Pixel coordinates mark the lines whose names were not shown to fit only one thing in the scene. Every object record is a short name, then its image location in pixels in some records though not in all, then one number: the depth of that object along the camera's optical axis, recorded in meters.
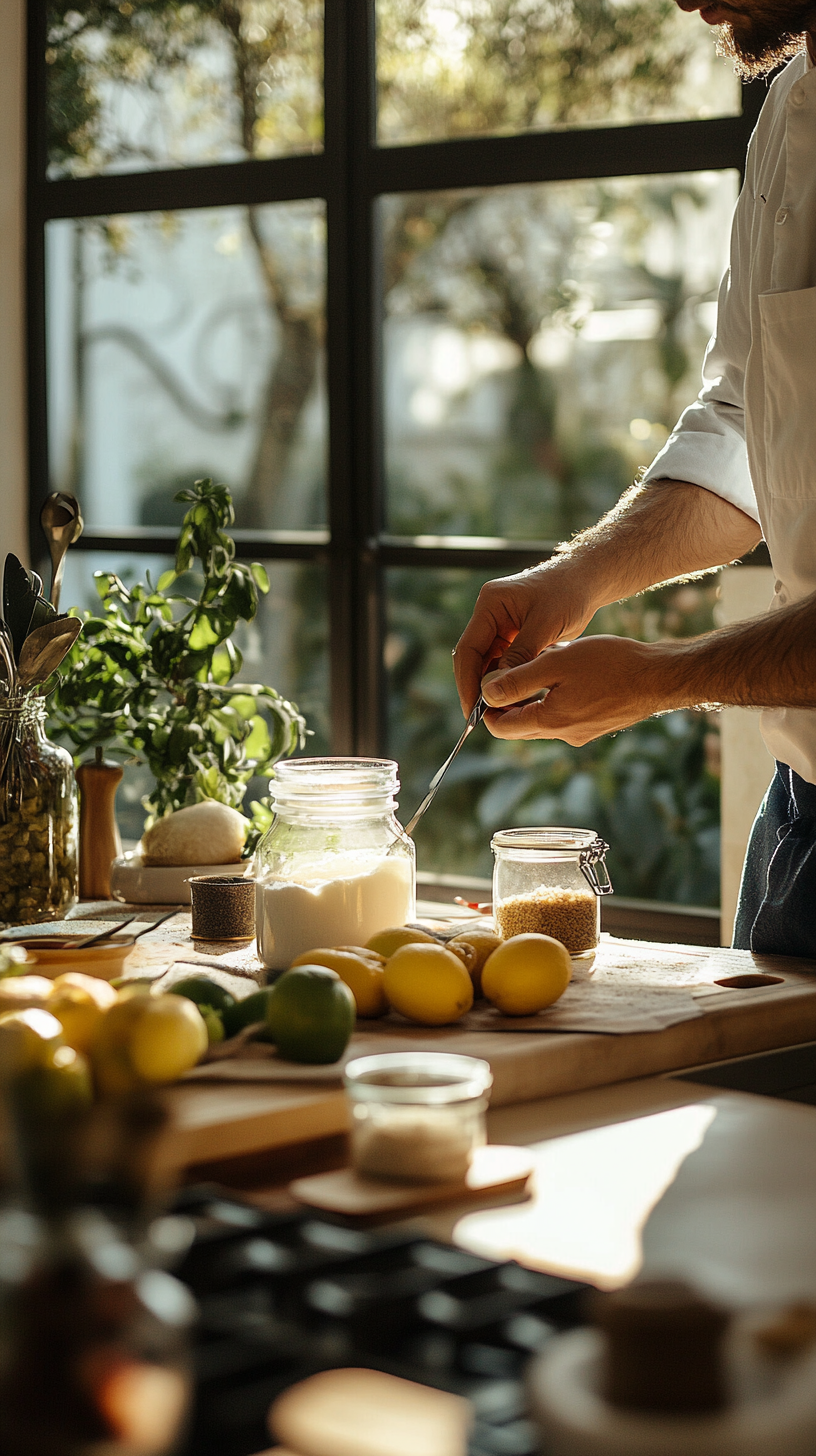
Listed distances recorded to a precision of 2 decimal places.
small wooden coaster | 0.91
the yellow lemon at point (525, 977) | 1.30
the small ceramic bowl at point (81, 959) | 1.46
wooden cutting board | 1.04
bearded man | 1.54
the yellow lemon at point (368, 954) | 1.35
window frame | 3.14
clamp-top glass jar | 1.56
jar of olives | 1.71
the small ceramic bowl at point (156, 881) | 1.89
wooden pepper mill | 2.01
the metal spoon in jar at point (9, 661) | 1.73
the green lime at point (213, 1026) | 1.20
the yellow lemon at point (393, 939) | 1.39
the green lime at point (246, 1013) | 1.21
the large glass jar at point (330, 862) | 1.51
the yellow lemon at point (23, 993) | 1.15
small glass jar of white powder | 0.93
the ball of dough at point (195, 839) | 1.91
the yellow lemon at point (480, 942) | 1.39
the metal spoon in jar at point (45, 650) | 1.75
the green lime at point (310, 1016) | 1.15
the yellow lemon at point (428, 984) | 1.28
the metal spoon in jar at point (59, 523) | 1.86
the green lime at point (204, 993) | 1.21
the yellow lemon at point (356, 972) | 1.31
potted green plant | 2.16
